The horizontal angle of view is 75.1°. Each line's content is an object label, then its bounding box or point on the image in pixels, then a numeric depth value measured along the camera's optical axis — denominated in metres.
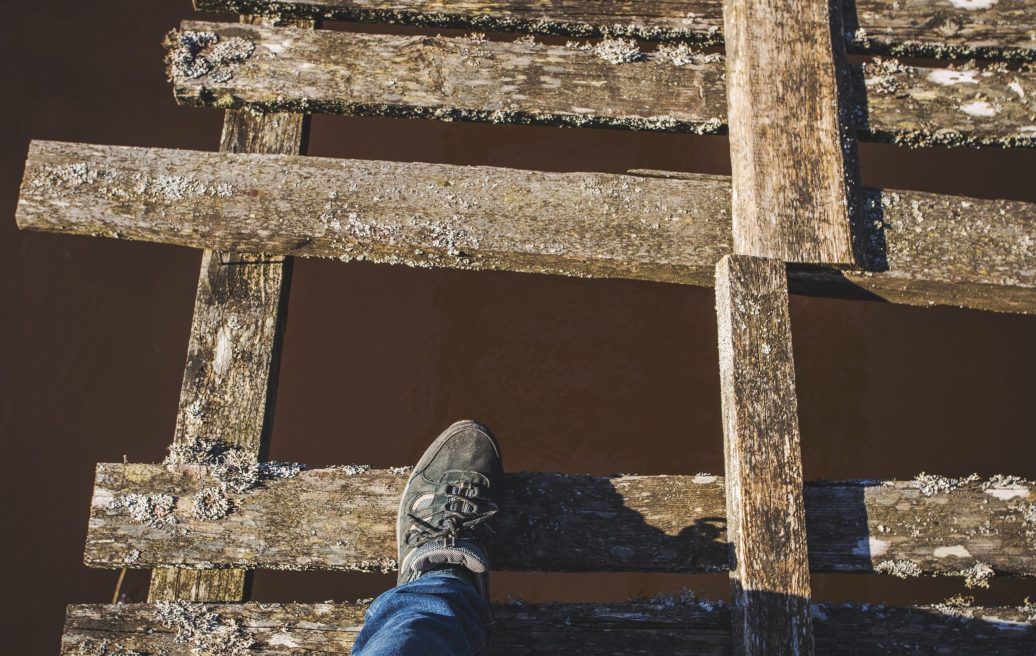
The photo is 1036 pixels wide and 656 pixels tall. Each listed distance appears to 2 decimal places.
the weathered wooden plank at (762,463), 1.63
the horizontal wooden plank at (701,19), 2.03
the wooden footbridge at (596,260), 1.73
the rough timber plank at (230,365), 1.78
